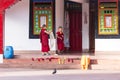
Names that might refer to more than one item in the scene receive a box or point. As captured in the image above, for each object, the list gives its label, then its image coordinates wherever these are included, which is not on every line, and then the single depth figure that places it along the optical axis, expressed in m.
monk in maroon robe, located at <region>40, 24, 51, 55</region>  24.03
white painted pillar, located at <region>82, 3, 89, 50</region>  27.50
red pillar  22.41
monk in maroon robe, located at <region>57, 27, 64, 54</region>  24.90
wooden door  27.89
